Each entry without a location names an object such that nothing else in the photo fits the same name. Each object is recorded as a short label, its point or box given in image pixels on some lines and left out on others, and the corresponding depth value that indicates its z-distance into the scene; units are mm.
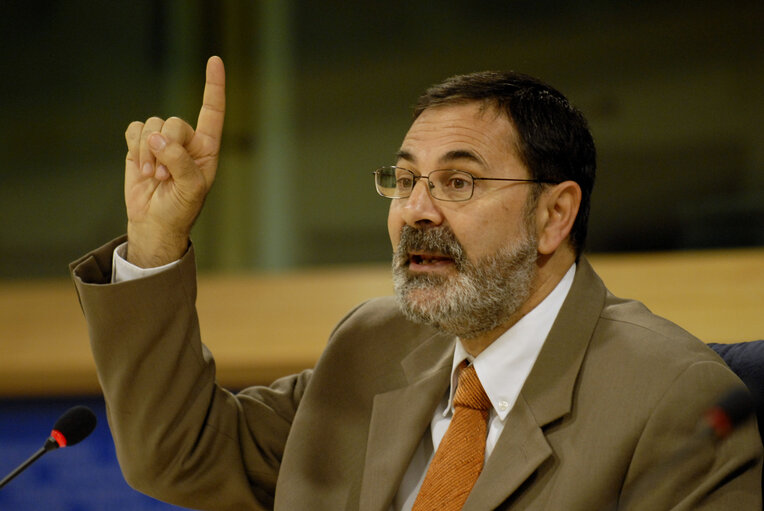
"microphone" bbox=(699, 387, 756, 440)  4046
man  4302
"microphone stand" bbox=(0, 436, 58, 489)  4303
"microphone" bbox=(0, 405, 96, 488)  4320
